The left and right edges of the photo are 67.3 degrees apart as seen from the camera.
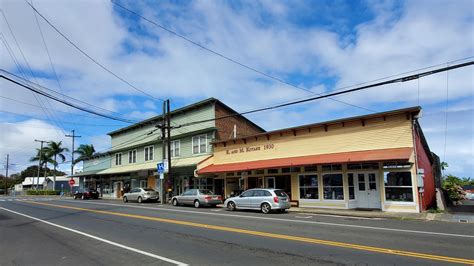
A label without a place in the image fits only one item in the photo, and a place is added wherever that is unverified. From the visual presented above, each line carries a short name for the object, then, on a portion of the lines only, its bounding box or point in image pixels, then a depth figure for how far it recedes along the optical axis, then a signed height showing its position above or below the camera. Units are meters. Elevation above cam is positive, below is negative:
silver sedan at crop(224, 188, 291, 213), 19.12 -1.46
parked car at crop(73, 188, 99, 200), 42.12 -2.06
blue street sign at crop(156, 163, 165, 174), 28.39 +0.65
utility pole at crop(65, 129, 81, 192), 55.31 +3.60
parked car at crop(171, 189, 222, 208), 24.06 -1.56
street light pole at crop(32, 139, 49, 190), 70.12 +4.77
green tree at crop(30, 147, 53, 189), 70.31 +4.27
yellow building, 18.89 +0.56
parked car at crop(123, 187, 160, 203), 31.28 -1.62
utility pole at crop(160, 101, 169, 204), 28.80 +3.18
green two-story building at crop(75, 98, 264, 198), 31.42 +2.83
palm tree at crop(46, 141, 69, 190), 70.00 +5.49
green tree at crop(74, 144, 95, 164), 63.38 +4.90
